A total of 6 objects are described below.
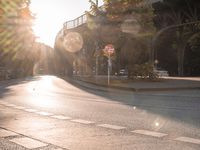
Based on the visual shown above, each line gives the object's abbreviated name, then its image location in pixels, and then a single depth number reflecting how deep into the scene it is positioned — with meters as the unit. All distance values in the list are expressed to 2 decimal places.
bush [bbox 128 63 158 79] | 35.38
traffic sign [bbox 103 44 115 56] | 30.89
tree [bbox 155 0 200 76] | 56.59
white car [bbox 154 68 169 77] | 52.59
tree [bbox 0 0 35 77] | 23.81
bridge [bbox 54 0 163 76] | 66.47
